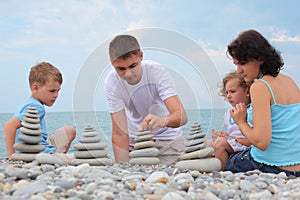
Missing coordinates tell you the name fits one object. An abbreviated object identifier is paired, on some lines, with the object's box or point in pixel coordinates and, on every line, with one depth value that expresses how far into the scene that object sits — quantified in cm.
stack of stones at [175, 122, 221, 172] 352
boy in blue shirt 502
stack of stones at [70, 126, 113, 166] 380
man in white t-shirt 421
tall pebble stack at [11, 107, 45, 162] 444
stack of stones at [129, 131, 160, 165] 384
